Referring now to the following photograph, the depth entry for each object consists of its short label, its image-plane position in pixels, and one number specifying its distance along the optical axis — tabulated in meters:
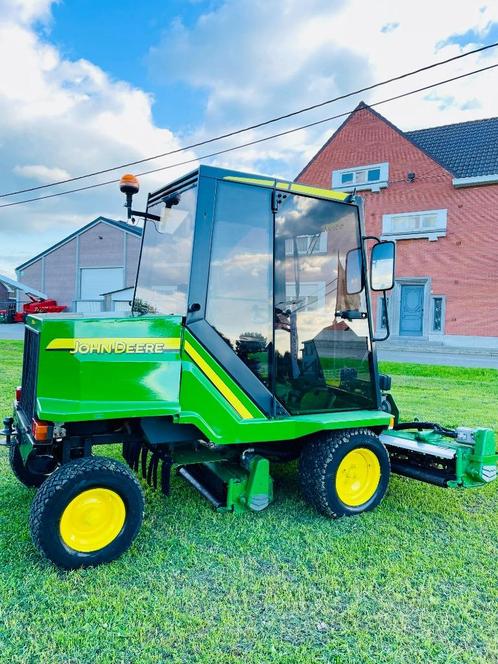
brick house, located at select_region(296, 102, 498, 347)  18.72
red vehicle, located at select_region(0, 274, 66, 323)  29.22
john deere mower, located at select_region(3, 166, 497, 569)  2.95
